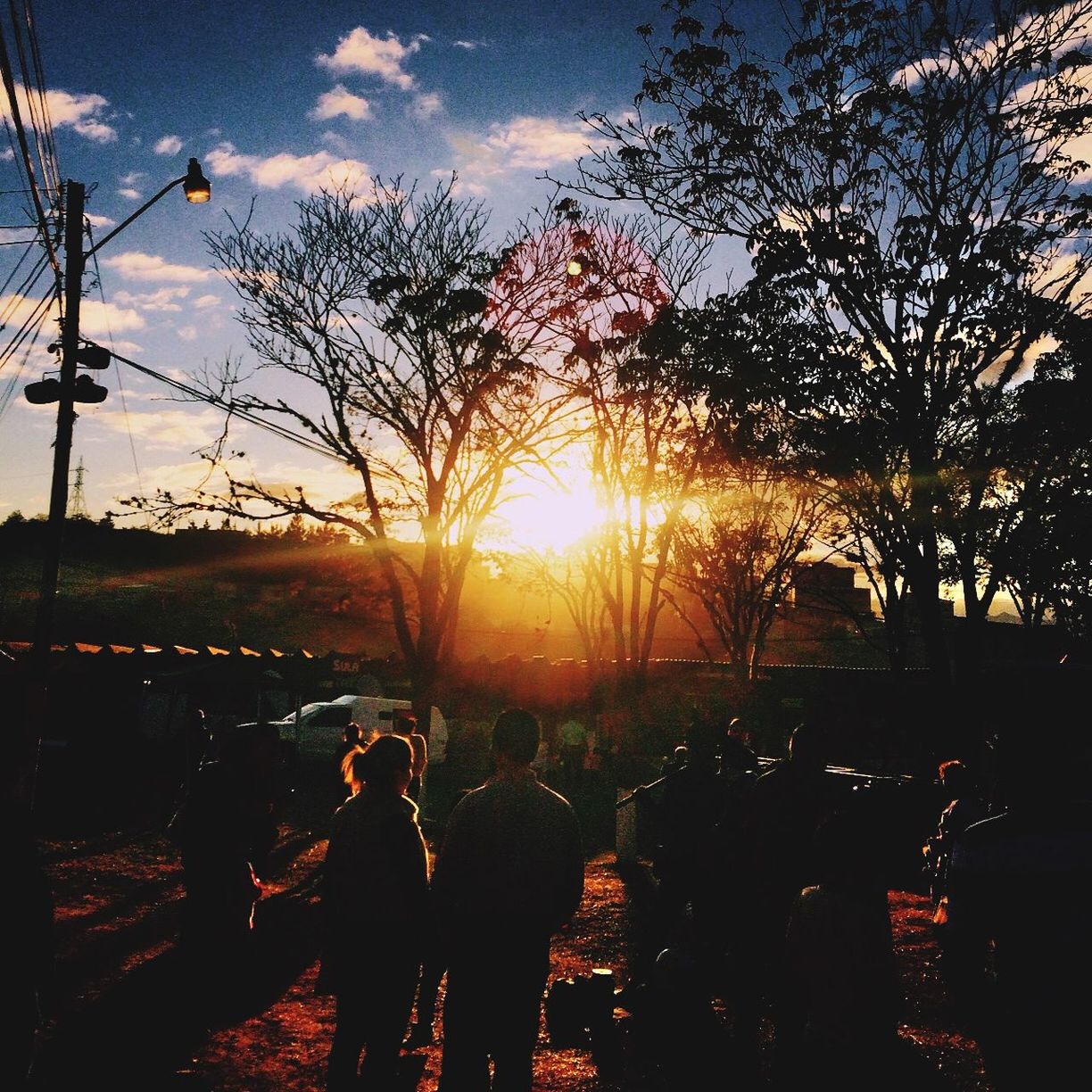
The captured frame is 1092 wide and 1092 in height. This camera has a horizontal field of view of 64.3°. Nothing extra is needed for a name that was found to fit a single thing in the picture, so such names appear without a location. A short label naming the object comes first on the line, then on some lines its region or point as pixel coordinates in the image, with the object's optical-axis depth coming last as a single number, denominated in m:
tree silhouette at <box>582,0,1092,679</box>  12.02
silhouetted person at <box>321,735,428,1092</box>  4.05
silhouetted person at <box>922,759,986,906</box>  8.07
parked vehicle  23.98
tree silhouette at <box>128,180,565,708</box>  17.81
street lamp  13.91
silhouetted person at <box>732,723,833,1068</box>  5.23
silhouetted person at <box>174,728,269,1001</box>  6.74
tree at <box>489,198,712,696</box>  18.17
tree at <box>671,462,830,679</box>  30.58
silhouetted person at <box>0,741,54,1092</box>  2.86
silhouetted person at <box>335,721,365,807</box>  9.97
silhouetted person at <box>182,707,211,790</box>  13.62
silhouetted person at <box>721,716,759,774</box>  9.20
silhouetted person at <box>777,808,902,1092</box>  3.20
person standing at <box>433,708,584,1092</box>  3.79
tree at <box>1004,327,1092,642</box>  12.98
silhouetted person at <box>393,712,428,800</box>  8.56
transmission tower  51.15
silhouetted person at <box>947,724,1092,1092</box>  2.28
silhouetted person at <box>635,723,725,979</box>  6.25
